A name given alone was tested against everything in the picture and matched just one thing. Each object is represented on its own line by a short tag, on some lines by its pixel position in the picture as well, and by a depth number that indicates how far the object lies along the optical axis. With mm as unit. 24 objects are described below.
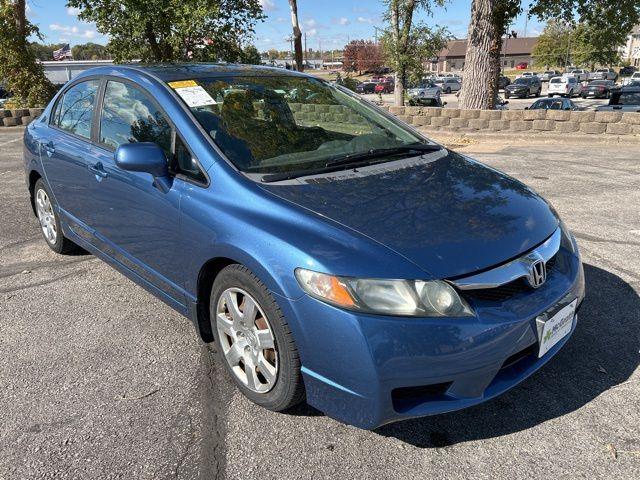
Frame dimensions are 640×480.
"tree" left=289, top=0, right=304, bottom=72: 17094
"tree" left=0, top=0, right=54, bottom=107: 14797
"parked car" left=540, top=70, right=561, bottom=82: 60150
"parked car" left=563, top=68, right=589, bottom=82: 58219
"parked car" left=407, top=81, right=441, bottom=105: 30750
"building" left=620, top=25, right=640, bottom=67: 86425
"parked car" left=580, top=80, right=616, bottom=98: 37406
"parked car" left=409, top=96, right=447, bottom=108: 15883
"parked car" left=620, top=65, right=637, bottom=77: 63609
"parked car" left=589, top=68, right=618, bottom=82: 55875
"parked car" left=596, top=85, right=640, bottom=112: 15456
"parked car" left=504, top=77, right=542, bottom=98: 40375
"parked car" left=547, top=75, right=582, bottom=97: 38938
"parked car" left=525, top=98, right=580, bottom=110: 18775
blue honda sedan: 2111
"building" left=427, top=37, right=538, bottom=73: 105125
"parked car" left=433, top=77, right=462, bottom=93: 52000
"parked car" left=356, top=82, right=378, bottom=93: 50884
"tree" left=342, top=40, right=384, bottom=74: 81125
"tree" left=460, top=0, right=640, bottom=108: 11828
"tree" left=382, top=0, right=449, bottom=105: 17031
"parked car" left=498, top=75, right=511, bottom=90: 49438
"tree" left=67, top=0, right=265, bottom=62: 12133
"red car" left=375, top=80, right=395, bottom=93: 48462
